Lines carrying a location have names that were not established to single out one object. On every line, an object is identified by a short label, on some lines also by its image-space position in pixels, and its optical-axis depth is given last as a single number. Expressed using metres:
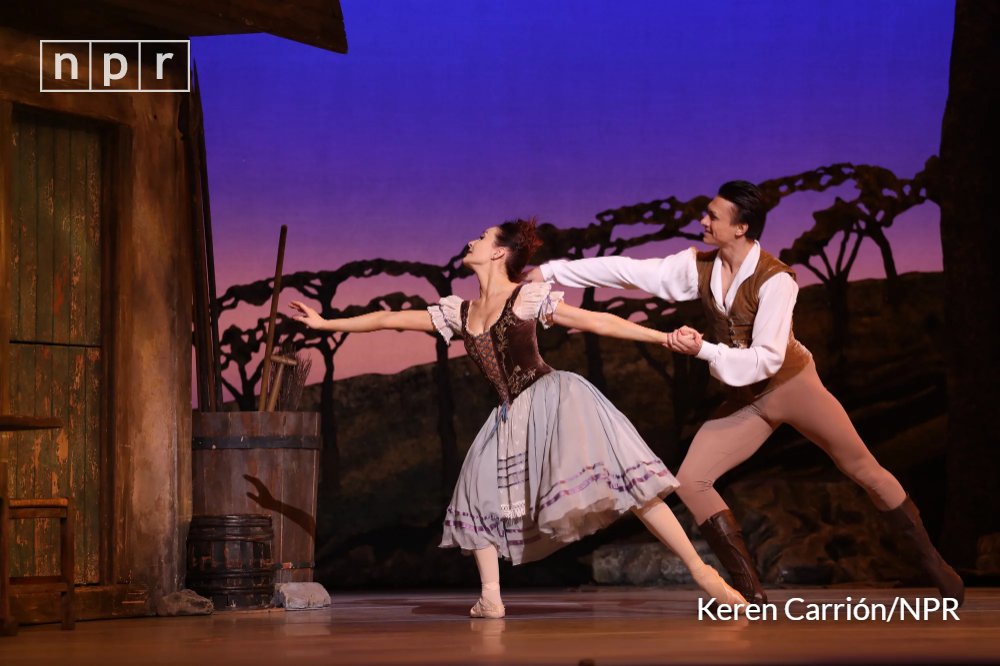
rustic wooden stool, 9.43
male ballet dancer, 10.44
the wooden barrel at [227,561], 12.20
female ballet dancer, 9.82
